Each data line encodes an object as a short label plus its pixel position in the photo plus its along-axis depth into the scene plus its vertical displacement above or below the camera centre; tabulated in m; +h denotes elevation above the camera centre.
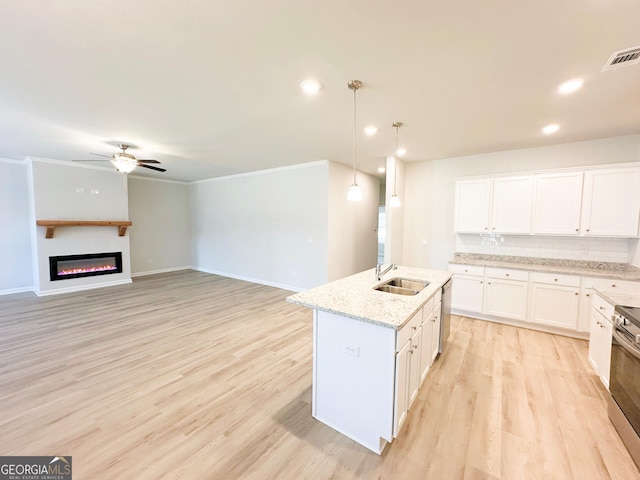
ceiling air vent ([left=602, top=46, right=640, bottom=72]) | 1.76 +1.20
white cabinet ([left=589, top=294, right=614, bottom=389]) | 2.27 -1.02
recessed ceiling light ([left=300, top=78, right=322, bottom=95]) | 2.20 +1.21
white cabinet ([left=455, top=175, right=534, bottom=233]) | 3.84 +0.35
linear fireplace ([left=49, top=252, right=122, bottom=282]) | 5.38 -0.96
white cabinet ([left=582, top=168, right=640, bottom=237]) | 3.21 +0.34
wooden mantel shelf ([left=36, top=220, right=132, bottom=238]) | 5.06 -0.04
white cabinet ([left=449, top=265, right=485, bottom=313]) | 3.96 -0.94
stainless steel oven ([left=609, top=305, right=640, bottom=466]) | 1.67 -1.04
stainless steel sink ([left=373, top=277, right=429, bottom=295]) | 2.62 -0.64
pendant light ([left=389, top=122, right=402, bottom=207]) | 3.15 +0.91
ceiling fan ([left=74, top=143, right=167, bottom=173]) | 3.97 +0.95
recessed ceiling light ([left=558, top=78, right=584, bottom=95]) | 2.13 +1.21
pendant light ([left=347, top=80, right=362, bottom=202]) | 2.23 +0.37
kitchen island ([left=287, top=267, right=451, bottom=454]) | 1.69 -0.95
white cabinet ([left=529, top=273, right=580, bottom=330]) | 3.35 -0.95
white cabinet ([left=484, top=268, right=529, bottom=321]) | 3.66 -0.95
